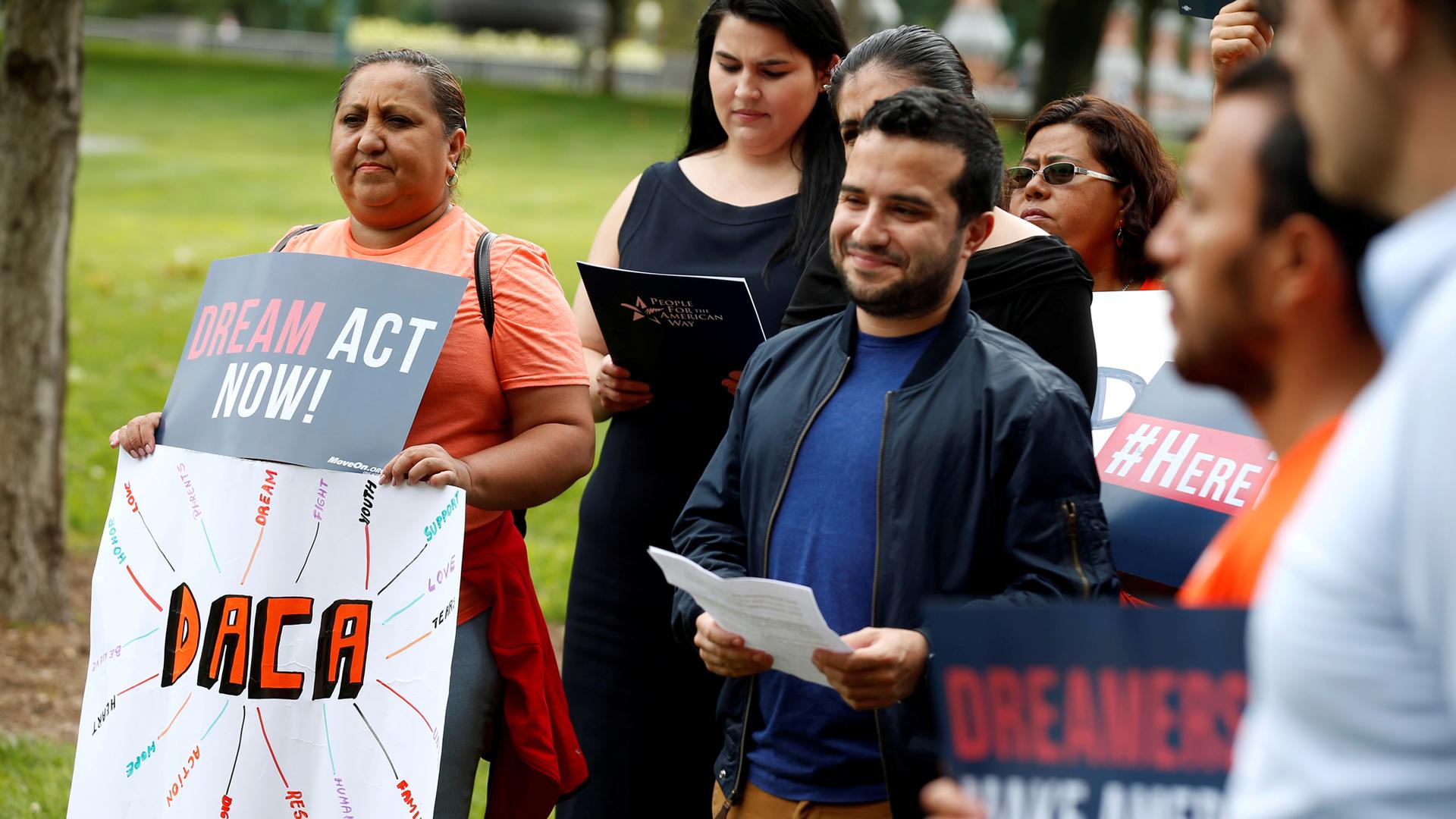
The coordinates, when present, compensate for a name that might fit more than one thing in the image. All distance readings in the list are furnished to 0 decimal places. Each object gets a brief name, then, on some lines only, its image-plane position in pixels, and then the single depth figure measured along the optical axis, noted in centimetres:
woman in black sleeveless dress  768
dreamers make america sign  310
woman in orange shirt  669
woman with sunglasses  801
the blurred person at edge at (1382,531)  231
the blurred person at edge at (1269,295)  298
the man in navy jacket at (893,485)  520
